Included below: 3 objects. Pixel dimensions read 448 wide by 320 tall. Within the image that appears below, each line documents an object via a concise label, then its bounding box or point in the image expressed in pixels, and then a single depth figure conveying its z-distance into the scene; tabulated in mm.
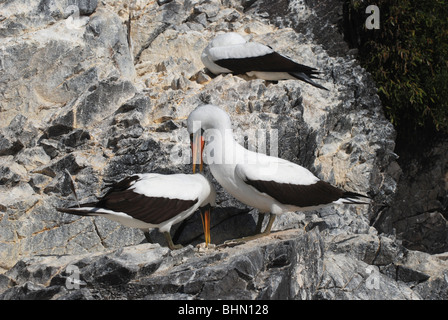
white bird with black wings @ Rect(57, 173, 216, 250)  6762
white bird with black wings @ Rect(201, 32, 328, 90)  9367
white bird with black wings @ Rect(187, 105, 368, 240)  6996
